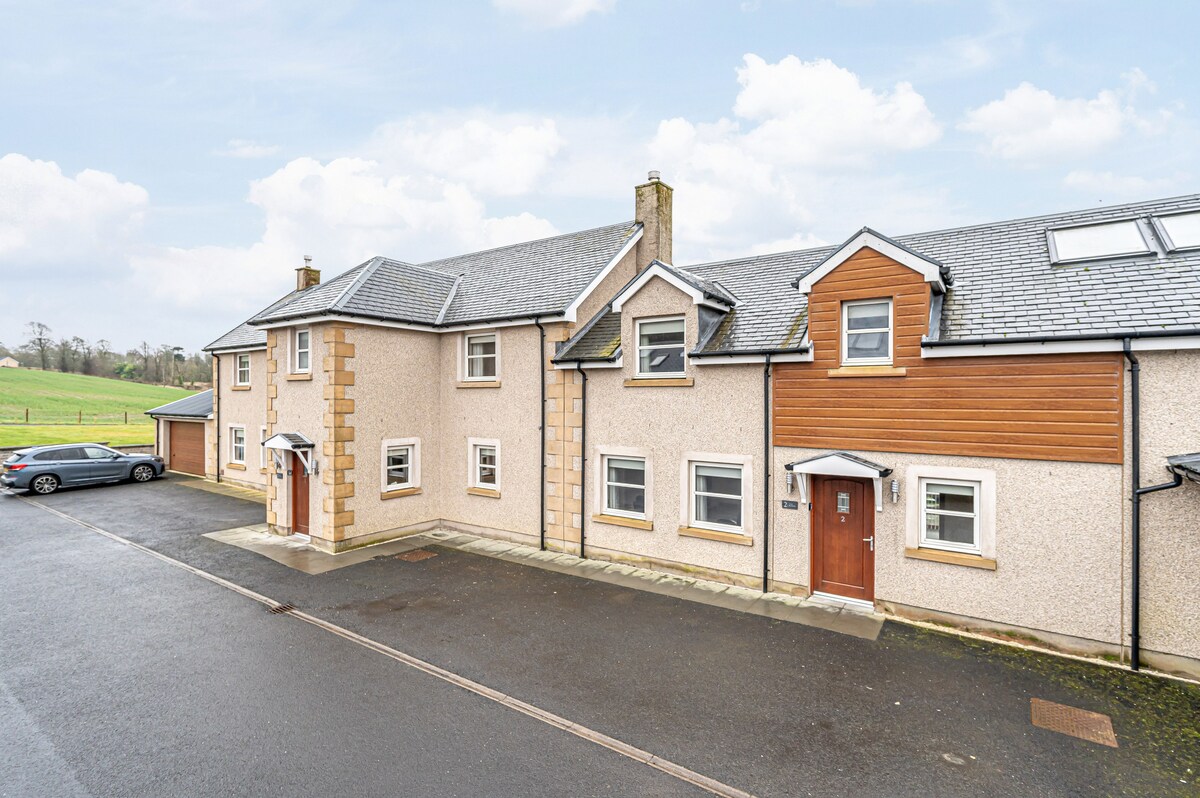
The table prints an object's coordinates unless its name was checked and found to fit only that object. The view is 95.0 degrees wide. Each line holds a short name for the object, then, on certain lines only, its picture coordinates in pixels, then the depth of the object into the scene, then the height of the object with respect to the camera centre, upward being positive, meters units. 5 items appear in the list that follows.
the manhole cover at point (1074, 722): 6.58 -4.08
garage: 26.56 -1.78
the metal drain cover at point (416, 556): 13.70 -4.07
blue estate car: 21.59 -2.98
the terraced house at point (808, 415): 8.40 -0.41
